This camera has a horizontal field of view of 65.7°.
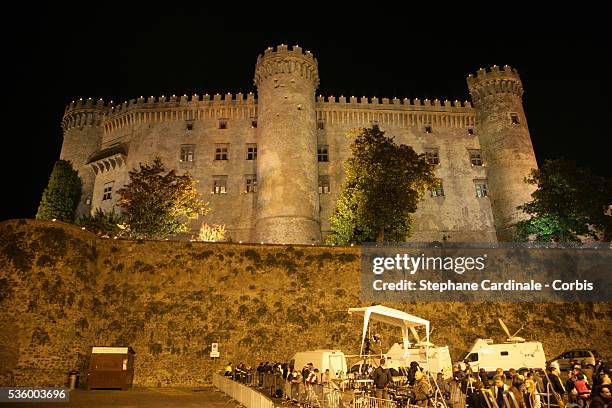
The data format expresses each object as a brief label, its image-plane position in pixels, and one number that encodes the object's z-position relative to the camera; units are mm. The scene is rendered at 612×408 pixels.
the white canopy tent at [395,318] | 16844
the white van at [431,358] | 17844
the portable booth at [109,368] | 18672
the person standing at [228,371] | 19222
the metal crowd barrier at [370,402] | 11373
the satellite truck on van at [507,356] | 20031
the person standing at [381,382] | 12306
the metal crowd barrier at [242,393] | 10720
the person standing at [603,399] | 8578
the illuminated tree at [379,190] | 31703
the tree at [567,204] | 31375
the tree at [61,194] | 41312
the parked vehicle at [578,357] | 20641
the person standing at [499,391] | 10352
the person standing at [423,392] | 11422
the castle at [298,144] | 38781
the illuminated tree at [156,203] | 31000
